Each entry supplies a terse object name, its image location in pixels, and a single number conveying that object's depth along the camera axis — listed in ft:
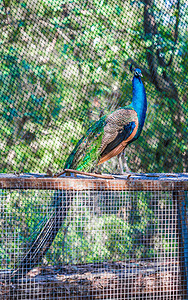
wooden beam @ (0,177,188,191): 34.54
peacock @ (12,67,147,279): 37.04
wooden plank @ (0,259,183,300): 35.30
